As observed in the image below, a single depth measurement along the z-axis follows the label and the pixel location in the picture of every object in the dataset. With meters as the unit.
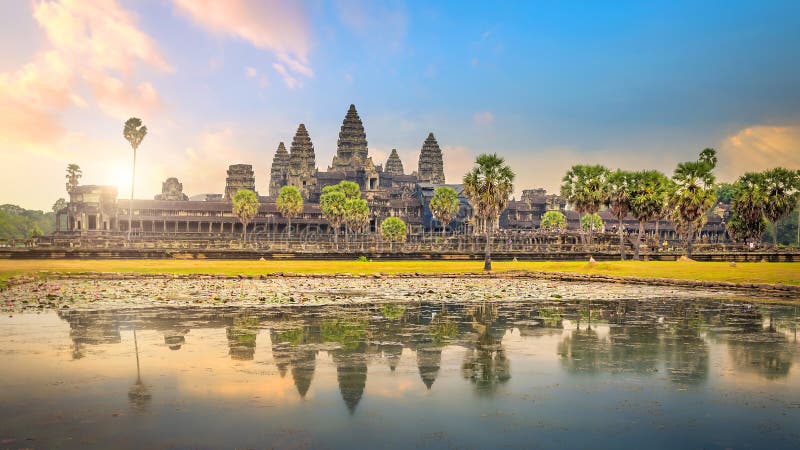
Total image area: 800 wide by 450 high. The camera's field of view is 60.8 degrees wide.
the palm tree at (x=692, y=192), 78.06
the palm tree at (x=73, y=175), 153.75
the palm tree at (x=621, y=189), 84.94
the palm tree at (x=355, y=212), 117.25
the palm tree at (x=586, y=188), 85.12
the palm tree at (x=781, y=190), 95.56
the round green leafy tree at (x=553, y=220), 164.25
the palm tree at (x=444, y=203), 131.38
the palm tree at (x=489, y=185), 62.94
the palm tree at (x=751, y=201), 95.88
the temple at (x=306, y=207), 133.38
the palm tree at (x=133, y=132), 106.81
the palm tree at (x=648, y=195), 83.06
